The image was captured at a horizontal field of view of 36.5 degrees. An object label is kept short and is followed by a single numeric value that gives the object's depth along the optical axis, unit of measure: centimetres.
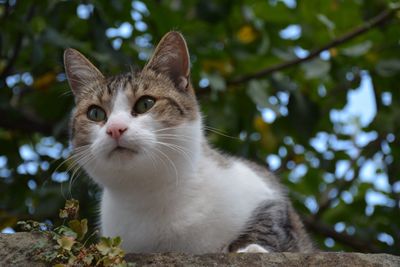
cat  285
